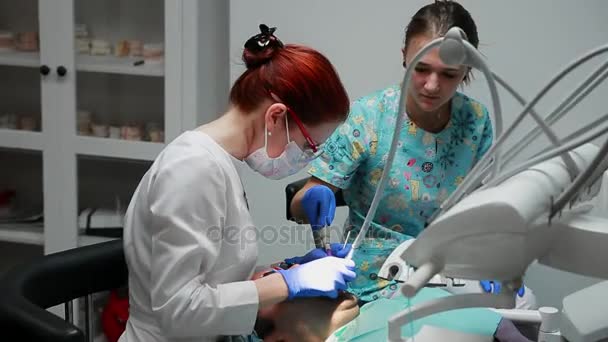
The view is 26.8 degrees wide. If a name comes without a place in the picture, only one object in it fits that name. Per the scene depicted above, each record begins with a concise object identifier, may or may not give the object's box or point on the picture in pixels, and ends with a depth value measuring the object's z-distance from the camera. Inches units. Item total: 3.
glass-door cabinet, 123.1
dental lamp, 61.7
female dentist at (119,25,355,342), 78.2
